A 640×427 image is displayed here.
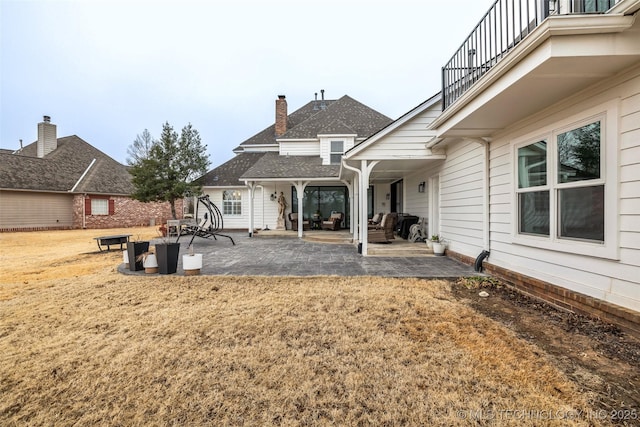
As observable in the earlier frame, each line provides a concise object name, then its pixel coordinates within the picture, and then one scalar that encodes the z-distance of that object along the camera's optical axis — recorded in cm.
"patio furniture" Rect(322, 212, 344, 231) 1340
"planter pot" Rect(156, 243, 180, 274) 564
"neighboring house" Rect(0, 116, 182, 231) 1688
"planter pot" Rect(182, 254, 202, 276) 556
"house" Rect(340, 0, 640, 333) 269
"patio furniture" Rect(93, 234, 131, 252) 913
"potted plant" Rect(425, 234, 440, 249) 745
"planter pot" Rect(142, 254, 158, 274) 579
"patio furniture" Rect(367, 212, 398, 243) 873
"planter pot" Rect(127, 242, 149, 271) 606
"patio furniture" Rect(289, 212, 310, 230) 1409
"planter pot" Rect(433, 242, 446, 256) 726
